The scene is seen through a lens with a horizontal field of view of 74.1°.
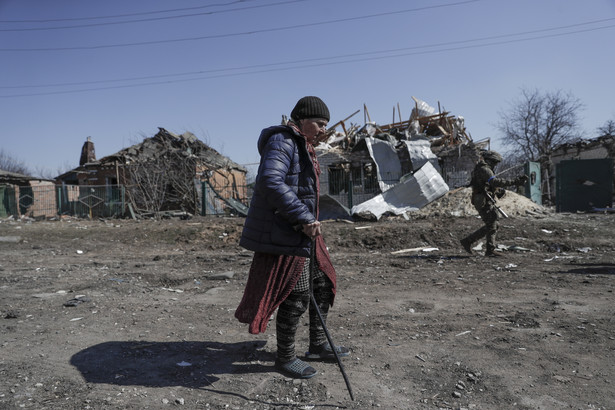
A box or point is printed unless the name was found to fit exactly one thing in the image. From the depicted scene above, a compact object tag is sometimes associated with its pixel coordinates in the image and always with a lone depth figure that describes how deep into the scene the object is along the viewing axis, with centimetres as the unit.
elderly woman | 241
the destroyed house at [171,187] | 1705
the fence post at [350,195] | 1419
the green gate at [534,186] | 1441
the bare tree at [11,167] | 5420
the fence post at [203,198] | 1672
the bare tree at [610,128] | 2806
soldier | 709
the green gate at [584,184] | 1407
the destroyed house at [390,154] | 1518
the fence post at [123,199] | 1819
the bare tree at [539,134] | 3012
